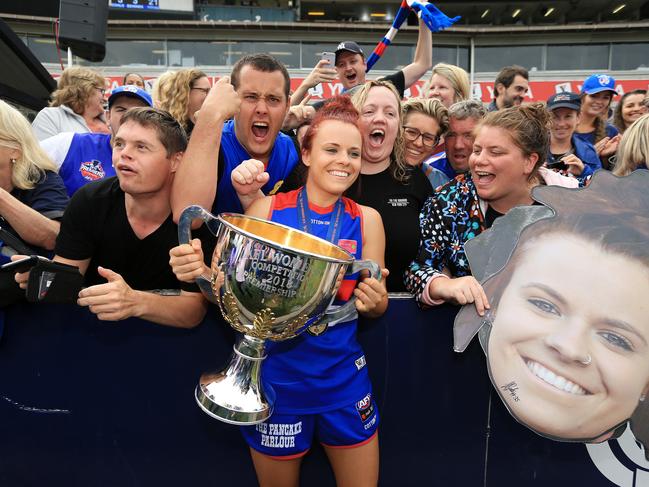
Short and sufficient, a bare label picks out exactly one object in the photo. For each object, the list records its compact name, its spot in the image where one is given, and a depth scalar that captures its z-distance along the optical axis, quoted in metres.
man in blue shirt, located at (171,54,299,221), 1.70
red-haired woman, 1.53
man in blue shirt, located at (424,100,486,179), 2.55
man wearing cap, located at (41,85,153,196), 2.71
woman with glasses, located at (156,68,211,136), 2.98
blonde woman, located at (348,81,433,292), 1.94
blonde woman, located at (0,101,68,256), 1.87
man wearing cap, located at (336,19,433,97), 3.30
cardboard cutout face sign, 1.64
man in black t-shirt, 1.67
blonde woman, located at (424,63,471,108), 3.62
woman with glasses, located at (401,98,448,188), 2.40
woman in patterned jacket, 1.80
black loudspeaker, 4.53
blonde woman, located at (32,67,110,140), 3.48
